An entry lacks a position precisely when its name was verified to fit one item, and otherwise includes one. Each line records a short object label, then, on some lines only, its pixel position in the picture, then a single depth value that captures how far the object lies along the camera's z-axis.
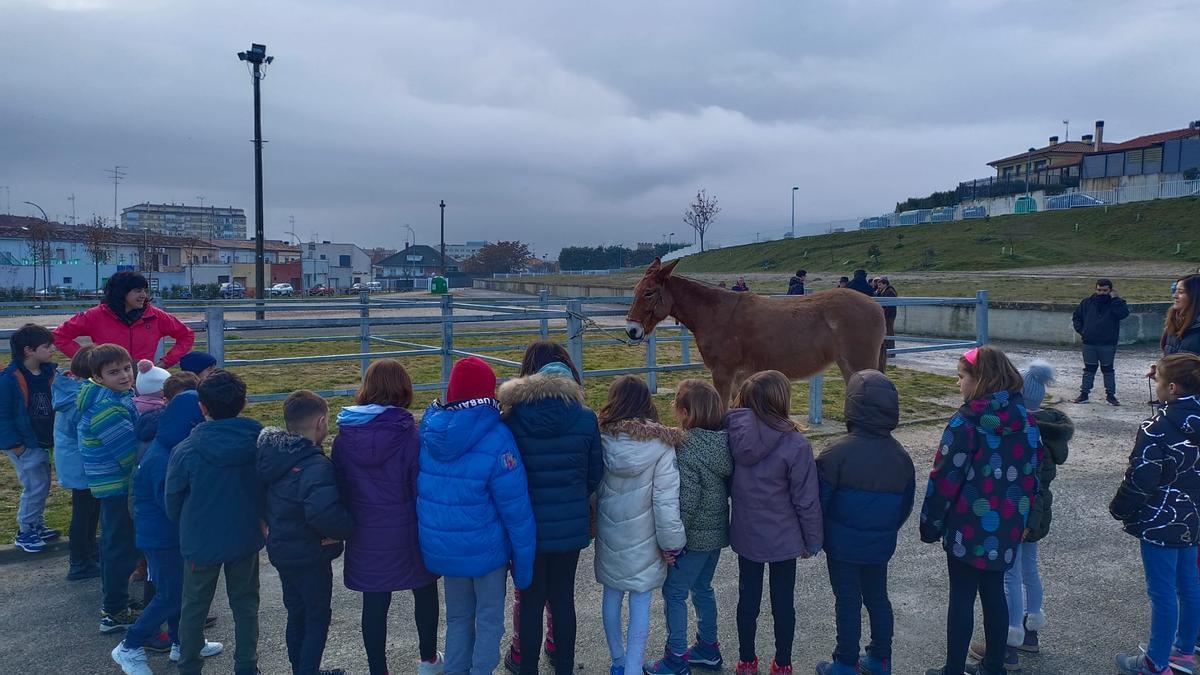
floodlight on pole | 22.48
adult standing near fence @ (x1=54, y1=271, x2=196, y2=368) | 4.84
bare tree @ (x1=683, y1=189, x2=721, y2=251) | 69.69
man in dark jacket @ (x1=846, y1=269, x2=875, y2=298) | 12.45
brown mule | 6.41
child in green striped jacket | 3.62
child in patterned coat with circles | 3.08
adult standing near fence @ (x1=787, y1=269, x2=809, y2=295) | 13.88
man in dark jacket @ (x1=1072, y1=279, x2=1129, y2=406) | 9.57
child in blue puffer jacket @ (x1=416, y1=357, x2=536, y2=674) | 2.98
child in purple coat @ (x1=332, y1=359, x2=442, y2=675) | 3.05
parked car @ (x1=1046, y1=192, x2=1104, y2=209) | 44.34
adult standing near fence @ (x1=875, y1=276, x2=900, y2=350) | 12.78
